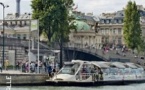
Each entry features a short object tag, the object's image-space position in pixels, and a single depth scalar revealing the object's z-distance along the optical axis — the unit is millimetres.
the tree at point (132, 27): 120562
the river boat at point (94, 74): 67188
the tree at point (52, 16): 98438
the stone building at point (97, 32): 180500
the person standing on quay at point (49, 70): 68131
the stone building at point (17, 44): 83162
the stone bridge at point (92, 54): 121719
